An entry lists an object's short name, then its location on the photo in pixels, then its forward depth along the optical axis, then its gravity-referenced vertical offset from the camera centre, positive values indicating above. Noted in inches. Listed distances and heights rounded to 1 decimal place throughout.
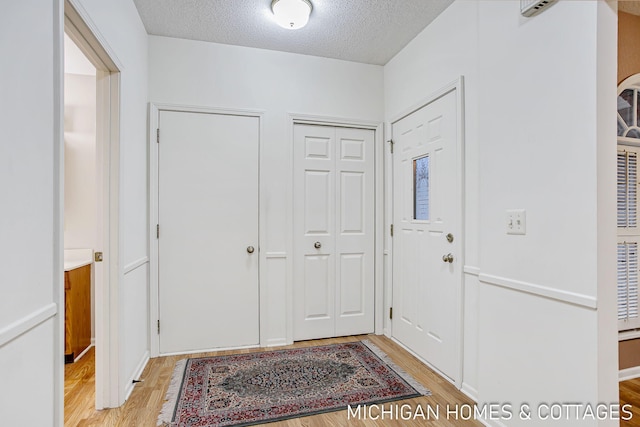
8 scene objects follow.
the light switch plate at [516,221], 62.5 -1.6
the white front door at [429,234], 90.0 -6.7
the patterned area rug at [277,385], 75.5 -45.9
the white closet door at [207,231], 107.5 -6.4
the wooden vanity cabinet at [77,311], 99.7 -31.7
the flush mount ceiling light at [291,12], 87.0 +54.0
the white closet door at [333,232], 119.5 -7.2
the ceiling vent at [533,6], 57.6 +36.9
